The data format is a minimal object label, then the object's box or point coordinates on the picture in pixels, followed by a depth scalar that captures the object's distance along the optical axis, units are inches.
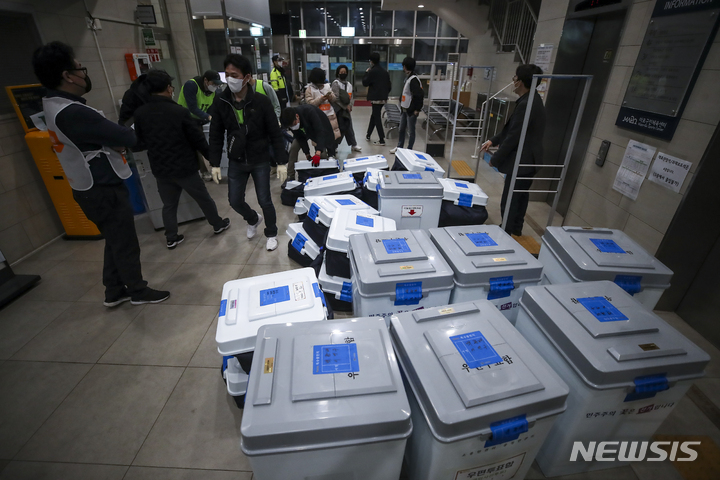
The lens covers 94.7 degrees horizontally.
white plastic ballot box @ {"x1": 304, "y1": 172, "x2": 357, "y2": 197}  123.0
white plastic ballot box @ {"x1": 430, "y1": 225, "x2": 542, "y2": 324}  65.8
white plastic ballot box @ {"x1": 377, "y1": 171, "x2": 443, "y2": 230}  103.3
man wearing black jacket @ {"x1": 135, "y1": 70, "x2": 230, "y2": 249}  109.5
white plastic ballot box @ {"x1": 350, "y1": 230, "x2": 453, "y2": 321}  63.2
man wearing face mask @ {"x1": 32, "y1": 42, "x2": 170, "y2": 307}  76.9
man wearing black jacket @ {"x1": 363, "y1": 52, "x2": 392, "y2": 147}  252.8
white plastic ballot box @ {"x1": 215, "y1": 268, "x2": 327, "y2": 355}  60.7
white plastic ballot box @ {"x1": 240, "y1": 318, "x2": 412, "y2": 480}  39.8
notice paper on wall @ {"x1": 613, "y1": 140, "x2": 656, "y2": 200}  100.7
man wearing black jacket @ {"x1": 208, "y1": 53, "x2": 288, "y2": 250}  106.2
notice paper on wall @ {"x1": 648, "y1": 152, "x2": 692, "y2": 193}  89.1
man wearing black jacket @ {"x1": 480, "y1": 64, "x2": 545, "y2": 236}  115.9
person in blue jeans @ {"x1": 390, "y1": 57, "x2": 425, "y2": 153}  212.0
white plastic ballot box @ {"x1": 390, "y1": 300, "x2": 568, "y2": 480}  42.1
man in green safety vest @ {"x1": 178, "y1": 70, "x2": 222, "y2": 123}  169.5
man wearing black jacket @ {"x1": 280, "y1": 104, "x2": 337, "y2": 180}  155.7
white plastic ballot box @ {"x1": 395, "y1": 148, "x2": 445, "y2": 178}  137.2
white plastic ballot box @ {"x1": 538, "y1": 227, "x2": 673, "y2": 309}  67.1
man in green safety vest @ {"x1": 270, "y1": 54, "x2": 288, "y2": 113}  277.4
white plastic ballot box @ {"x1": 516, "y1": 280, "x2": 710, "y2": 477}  48.1
